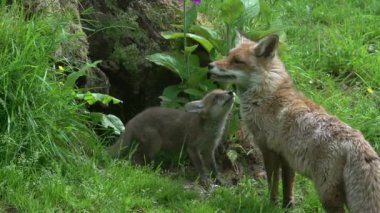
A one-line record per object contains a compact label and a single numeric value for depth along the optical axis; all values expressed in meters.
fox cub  15.53
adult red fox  12.51
